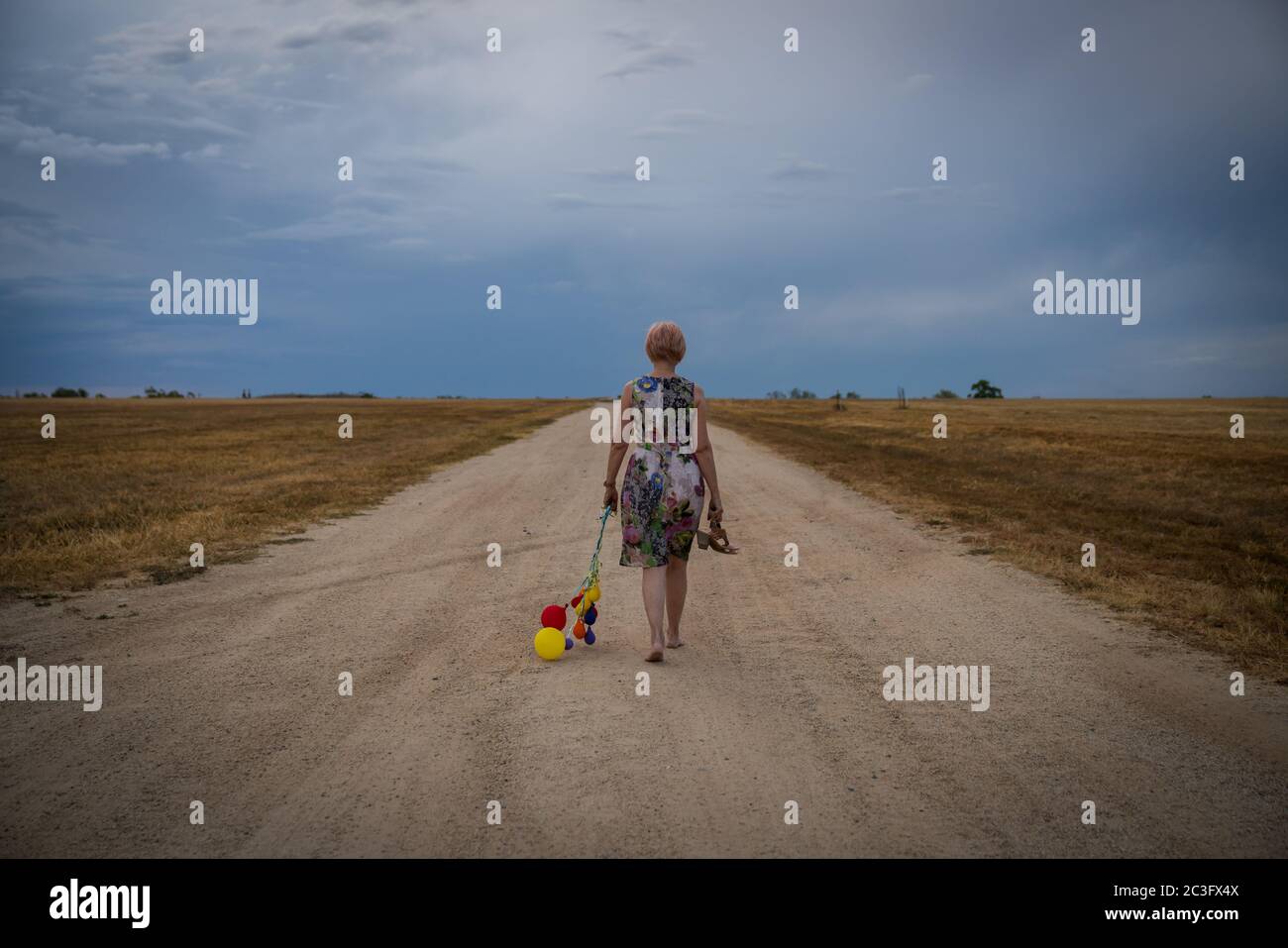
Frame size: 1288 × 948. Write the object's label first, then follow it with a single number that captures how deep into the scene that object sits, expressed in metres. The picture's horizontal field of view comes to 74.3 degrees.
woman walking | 6.50
